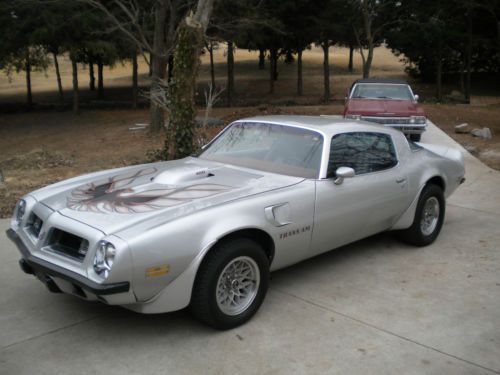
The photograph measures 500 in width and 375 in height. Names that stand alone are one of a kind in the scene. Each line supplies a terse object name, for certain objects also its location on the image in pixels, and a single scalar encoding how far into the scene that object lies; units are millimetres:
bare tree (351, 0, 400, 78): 23938
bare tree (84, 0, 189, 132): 15536
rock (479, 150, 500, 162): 11487
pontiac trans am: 3424
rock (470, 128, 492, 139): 14246
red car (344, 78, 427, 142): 11820
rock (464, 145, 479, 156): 12280
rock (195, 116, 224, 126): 15731
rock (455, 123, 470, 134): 15281
